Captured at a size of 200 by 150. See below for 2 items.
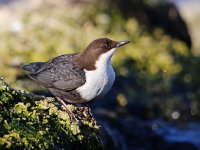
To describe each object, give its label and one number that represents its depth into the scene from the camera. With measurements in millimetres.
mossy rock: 8430
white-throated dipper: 10820
